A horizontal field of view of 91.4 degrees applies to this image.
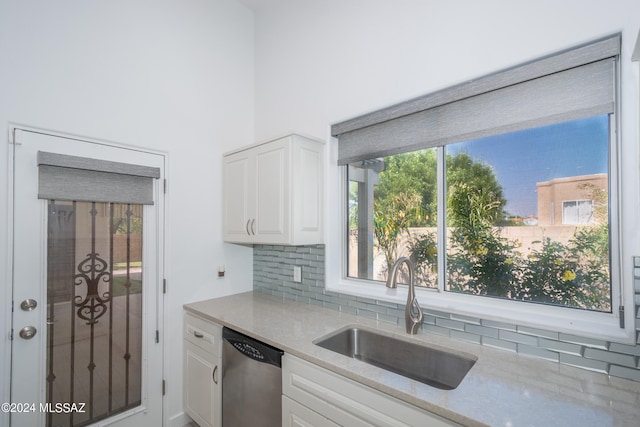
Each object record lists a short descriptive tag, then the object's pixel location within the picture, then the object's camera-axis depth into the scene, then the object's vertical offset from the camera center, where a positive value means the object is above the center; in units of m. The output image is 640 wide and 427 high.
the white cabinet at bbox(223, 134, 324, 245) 2.16 +0.18
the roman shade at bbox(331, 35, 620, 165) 1.34 +0.58
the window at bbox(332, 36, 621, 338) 1.40 +0.19
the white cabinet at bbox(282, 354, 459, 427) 1.19 -0.80
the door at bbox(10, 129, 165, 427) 1.79 -0.45
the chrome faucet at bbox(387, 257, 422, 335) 1.72 -0.51
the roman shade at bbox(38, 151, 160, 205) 1.84 +0.24
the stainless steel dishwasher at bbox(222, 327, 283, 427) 1.69 -0.97
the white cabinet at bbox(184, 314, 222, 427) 2.06 -1.09
